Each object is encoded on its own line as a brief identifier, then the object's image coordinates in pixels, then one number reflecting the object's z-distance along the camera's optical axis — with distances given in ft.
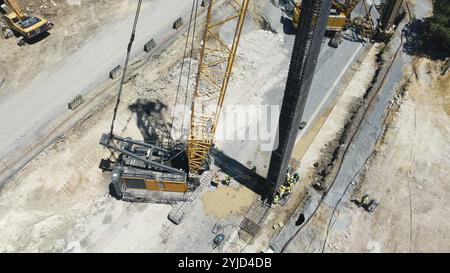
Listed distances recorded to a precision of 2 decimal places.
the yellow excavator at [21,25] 131.34
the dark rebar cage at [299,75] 60.18
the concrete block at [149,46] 130.00
